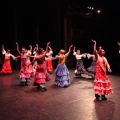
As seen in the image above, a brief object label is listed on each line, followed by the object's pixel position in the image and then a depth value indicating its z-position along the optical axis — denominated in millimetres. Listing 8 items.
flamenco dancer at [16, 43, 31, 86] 9609
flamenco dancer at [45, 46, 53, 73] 14672
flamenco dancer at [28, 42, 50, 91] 8422
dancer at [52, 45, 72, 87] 9383
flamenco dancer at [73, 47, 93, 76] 12219
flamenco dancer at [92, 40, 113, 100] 6932
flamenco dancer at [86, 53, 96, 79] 11845
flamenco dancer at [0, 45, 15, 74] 13609
